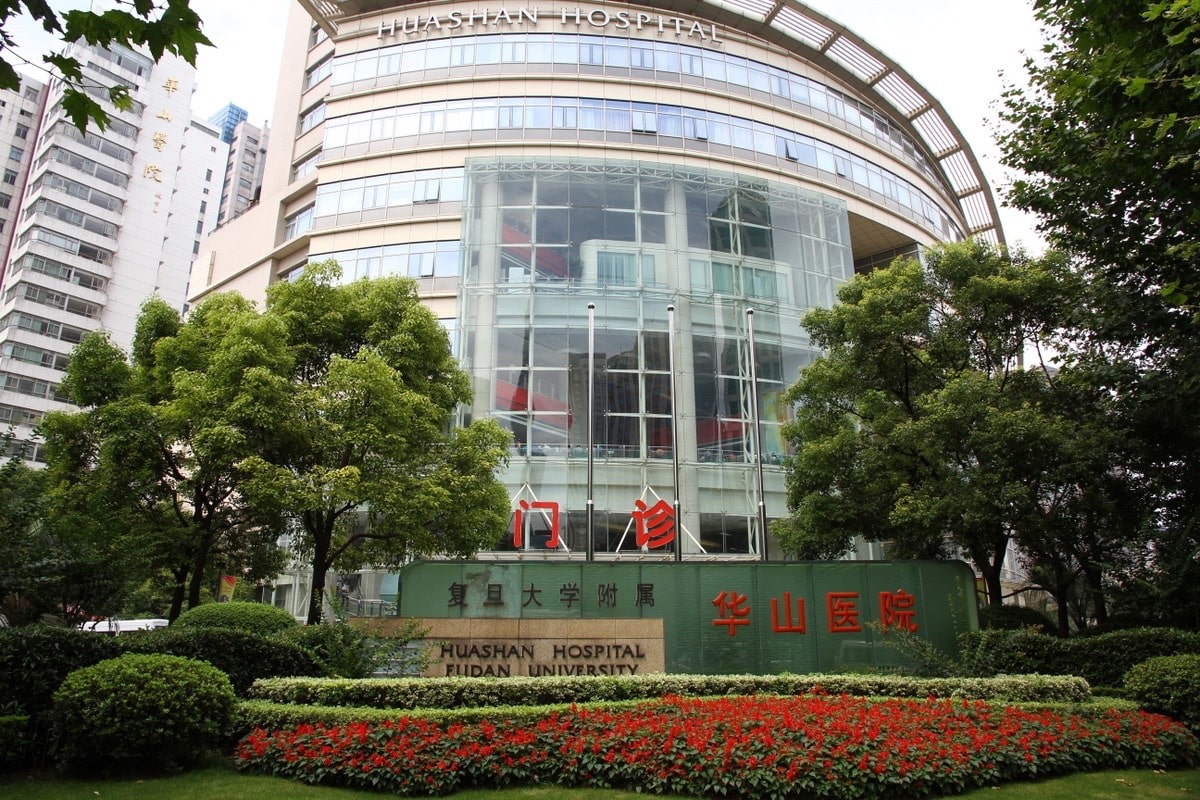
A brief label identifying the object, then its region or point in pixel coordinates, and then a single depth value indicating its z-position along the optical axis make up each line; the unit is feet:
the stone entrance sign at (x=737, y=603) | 38.86
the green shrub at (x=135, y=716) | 20.99
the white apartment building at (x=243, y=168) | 262.26
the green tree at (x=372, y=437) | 42.78
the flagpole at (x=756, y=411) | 50.60
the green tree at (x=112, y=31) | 13.28
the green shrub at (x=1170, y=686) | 27.35
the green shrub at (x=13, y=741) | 20.63
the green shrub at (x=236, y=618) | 41.45
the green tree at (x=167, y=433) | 42.86
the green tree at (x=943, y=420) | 41.65
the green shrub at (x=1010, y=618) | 46.26
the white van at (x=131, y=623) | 75.27
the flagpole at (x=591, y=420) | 45.70
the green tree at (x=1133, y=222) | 22.74
